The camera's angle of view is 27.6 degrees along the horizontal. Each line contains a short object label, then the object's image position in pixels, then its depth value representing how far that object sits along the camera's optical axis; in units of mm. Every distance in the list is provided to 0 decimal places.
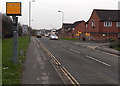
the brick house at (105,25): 58281
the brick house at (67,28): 94450
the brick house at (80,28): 80844
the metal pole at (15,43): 13031
